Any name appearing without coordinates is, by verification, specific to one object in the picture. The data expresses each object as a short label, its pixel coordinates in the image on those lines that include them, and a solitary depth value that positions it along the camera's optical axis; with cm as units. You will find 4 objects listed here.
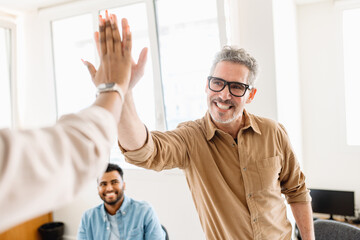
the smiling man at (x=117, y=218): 225
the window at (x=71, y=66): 391
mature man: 144
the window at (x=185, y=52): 315
